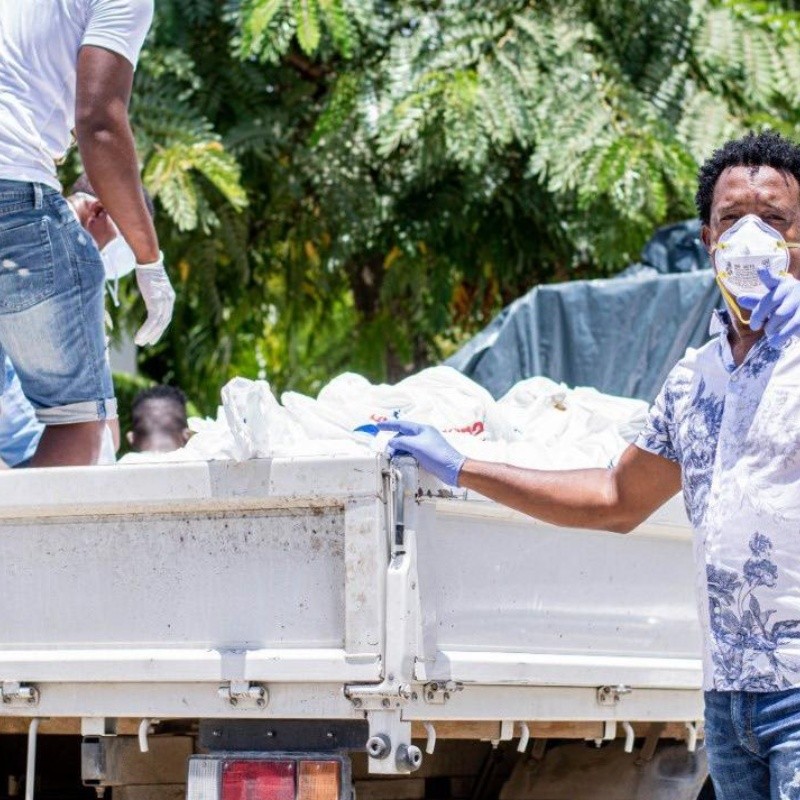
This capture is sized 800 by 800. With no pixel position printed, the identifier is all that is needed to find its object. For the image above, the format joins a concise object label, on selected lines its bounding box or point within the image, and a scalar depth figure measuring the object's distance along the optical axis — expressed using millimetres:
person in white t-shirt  6750
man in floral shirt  4914
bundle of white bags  6219
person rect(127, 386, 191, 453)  11922
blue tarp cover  11594
